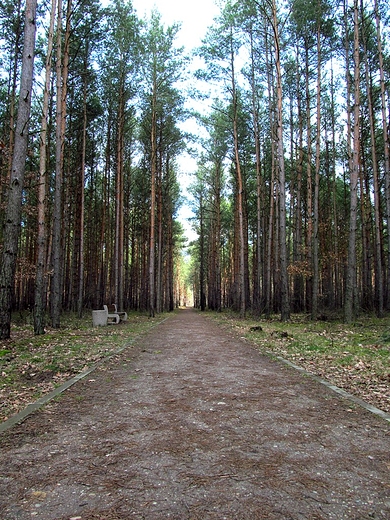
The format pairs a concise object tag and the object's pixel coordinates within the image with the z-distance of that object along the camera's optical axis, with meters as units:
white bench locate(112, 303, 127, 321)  17.02
